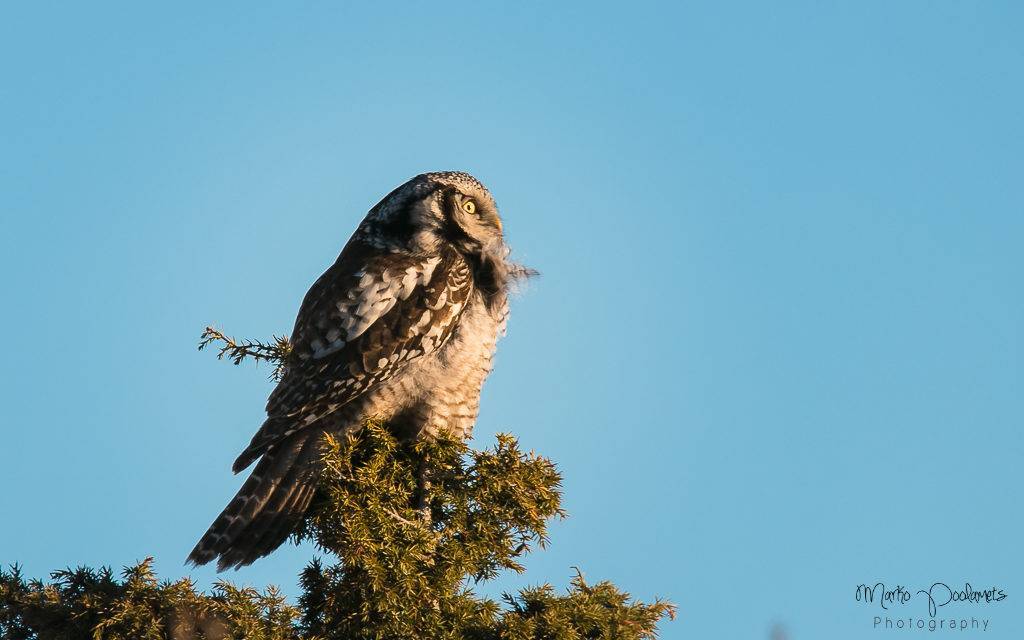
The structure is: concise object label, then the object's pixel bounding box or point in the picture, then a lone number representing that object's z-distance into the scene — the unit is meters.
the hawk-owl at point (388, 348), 10.29
